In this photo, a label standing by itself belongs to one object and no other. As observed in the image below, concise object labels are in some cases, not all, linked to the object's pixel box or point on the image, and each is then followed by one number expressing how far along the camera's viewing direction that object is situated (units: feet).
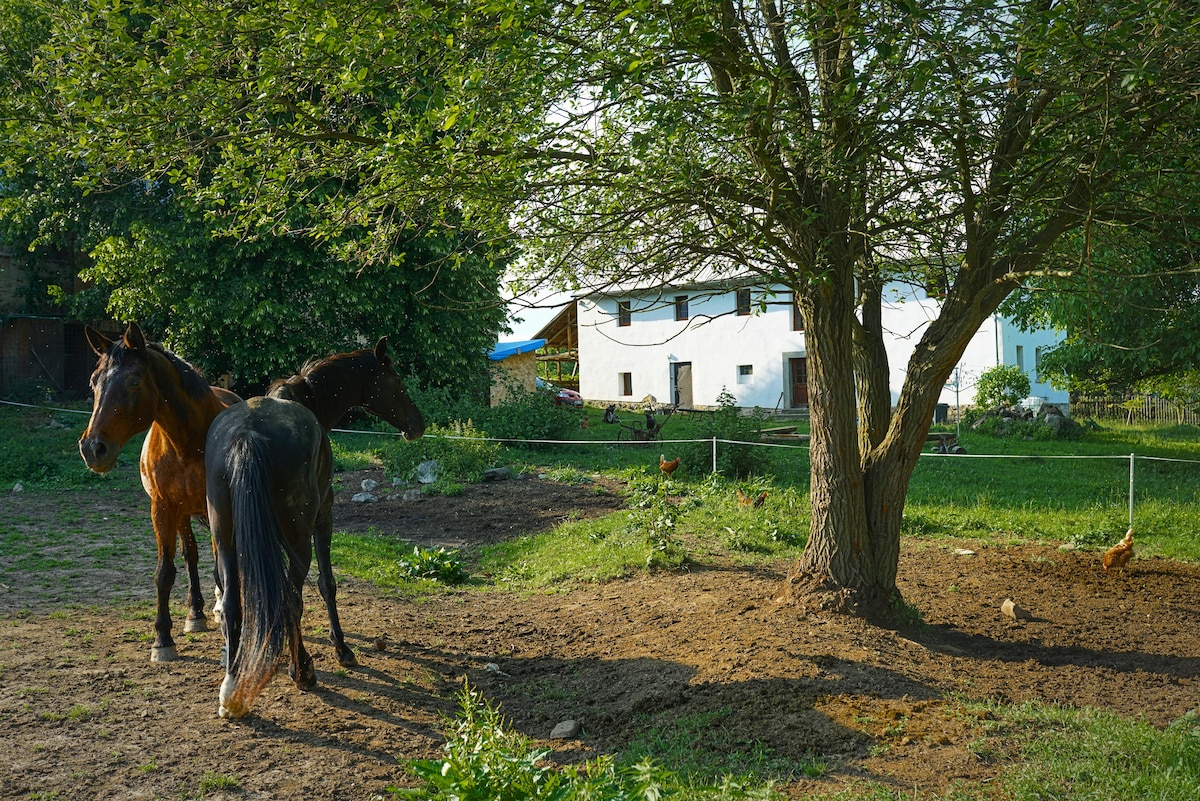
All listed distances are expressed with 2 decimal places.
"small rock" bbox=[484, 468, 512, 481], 45.47
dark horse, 13.42
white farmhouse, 89.15
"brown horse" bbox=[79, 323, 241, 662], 15.29
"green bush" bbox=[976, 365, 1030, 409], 83.76
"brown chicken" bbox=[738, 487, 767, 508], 33.76
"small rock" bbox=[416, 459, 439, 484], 44.68
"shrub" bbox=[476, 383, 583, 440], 56.03
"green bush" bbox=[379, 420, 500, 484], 45.16
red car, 113.29
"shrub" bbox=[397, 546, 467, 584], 27.45
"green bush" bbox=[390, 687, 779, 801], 9.21
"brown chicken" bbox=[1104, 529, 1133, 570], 25.88
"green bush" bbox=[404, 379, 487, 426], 55.93
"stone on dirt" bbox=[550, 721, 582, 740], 15.03
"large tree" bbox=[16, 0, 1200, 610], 14.47
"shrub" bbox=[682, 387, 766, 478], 42.93
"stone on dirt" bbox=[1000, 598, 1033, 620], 21.45
